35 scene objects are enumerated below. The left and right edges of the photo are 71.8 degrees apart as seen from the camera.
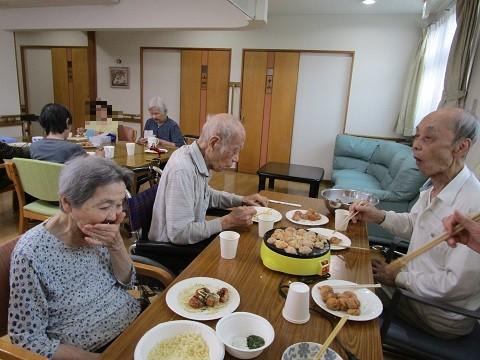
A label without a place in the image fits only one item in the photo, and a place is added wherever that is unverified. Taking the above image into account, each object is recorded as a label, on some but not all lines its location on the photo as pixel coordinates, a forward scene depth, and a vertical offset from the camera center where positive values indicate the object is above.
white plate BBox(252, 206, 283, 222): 1.76 -0.60
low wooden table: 4.28 -0.93
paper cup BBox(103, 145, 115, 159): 3.01 -0.53
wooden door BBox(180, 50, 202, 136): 6.12 +0.10
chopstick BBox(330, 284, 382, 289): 1.08 -0.59
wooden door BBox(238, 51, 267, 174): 5.78 -0.05
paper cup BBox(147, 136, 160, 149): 3.68 -0.51
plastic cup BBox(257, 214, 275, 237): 1.55 -0.57
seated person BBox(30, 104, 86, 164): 2.63 -0.41
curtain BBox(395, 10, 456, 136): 3.90 +0.47
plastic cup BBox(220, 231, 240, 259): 1.30 -0.56
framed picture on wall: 6.57 +0.29
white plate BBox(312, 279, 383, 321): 1.02 -0.62
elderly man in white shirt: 1.29 -0.53
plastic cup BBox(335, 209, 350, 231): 1.69 -0.57
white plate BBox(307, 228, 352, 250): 1.47 -0.61
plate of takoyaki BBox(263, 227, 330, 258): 1.22 -0.53
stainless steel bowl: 1.87 -0.55
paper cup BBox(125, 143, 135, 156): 3.27 -0.54
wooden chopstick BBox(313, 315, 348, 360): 0.79 -0.56
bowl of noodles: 0.82 -0.62
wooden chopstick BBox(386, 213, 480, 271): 1.17 -0.44
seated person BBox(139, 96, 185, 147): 4.24 -0.41
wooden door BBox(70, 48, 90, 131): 6.84 +0.04
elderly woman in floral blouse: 0.95 -0.55
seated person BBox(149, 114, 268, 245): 1.52 -0.42
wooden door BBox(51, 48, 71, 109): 6.94 +0.26
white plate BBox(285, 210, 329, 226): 1.74 -0.61
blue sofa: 3.10 -0.76
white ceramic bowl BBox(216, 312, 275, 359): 0.89 -0.61
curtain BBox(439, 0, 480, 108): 2.84 +0.54
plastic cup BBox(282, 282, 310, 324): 0.96 -0.57
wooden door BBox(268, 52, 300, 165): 5.64 -0.07
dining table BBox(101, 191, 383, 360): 0.88 -0.63
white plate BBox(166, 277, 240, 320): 0.97 -0.62
